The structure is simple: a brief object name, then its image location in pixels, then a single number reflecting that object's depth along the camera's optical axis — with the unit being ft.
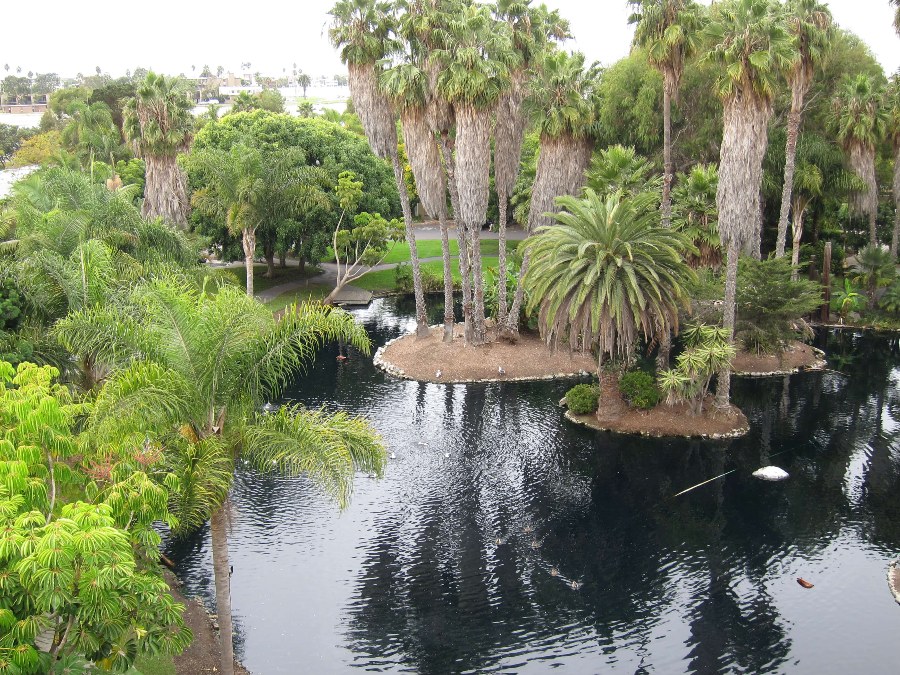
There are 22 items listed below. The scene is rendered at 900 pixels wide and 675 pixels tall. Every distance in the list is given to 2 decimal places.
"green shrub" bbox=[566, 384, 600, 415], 108.78
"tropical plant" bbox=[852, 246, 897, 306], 151.12
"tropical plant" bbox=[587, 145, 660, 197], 111.96
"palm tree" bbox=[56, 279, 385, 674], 50.72
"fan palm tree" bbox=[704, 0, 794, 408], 90.99
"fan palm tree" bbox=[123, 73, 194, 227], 149.18
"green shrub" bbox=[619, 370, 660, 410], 106.42
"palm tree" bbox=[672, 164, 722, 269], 112.57
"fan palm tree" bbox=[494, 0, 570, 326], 118.93
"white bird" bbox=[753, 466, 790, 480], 90.58
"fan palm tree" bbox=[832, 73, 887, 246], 139.85
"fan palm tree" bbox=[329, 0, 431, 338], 117.80
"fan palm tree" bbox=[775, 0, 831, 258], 106.73
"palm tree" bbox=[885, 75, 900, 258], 148.05
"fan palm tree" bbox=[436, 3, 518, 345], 109.29
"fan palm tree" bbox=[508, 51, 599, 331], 117.29
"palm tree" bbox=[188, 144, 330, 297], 137.18
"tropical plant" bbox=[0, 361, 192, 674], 34.81
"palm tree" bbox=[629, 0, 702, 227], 106.93
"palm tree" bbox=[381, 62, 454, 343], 112.78
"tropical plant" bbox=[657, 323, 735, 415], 97.14
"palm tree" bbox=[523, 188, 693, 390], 93.71
